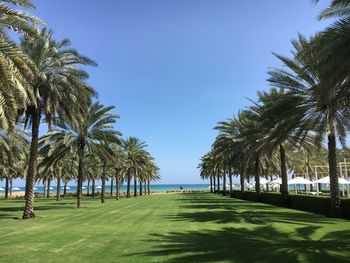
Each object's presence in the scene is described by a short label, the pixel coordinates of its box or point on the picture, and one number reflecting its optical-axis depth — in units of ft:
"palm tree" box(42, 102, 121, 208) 109.29
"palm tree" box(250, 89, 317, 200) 72.04
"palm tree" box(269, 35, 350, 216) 70.85
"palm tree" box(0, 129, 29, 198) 92.99
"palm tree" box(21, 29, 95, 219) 72.43
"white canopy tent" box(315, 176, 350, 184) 113.02
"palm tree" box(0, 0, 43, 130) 40.47
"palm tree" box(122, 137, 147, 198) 208.39
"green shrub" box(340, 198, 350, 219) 68.28
